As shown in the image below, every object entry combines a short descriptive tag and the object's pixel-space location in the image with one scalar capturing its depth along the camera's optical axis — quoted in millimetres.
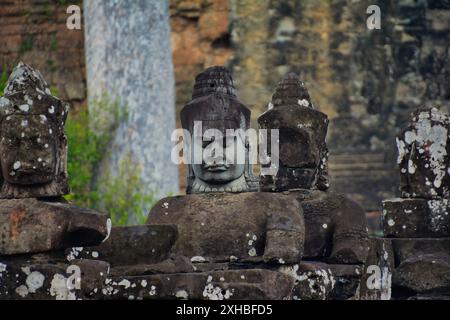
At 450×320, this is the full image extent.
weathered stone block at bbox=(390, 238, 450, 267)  19734
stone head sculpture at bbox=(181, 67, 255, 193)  18484
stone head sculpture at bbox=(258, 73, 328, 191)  19266
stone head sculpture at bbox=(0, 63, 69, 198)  17281
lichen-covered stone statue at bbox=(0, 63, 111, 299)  16984
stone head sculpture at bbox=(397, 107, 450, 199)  19969
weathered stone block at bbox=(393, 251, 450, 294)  19344
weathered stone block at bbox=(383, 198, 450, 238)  19875
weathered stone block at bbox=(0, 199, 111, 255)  17125
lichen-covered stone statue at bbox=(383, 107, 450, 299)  19859
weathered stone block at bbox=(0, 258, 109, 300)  16938
